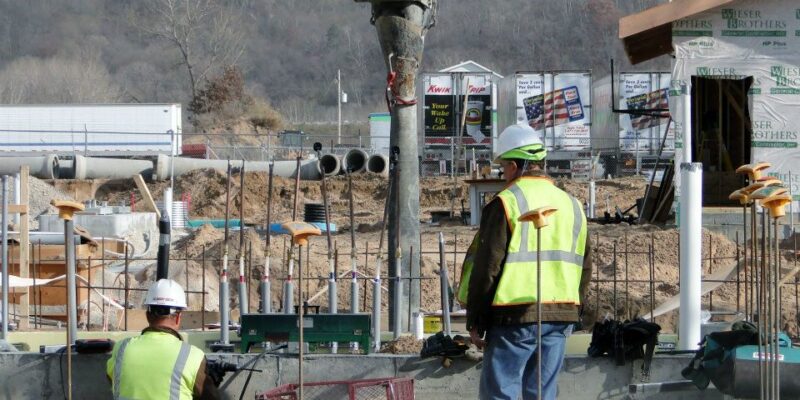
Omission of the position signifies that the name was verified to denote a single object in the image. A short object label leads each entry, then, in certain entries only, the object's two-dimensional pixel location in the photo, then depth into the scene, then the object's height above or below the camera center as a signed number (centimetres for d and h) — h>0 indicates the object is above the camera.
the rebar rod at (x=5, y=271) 1401 -52
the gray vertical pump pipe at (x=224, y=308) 1413 -78
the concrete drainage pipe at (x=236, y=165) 5703 +80
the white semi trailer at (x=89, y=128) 6928 +236
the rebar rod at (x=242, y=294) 1418 -70
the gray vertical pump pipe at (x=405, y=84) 1690 +92
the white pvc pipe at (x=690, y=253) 1296 -38
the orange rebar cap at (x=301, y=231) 1145 -20
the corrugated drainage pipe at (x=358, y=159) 5709 +98
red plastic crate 1238 -120
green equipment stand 1310 -85
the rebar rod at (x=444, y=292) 1449 -72
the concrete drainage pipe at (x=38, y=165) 5525 +82
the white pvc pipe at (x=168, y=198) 3732 -6
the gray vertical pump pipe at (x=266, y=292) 1443 -69
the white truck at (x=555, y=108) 6087 +255
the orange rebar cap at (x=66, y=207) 1162 -7
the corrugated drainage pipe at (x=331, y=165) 5614 +81
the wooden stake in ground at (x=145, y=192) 4142 +6
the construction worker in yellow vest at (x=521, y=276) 1027 -41
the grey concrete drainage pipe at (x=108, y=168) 5661 +75
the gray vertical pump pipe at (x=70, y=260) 1218 -39
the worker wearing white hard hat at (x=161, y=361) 995 -81
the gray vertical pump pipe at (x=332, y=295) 1485 -73
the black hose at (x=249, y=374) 1275 -114
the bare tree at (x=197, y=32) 11417 +1022
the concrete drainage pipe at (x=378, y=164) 5830 +87
